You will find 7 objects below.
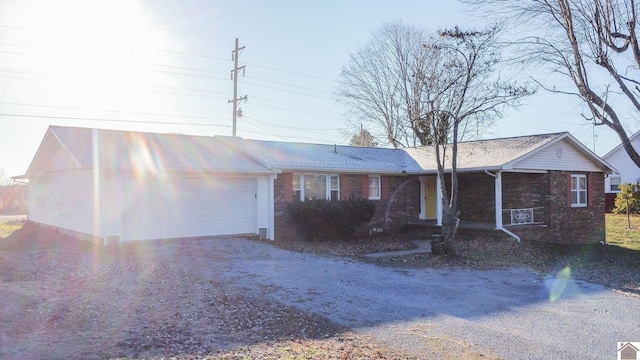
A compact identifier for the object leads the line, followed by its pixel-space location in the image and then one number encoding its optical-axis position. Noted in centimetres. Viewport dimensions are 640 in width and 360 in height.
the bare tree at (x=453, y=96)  1322
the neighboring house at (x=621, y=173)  3503
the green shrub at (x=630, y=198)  2989
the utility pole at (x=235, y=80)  2906
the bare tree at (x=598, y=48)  1195
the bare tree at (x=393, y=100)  3394
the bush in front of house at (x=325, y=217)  1634
